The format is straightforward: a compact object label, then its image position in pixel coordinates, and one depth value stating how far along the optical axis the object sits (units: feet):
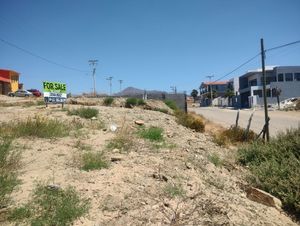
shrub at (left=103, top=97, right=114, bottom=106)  50.92
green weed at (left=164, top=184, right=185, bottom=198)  12.53
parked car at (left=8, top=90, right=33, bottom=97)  100.67
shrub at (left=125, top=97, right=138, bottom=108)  49.72
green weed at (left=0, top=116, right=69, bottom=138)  20.09
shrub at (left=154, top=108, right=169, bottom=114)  49.70
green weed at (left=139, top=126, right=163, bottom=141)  23.04
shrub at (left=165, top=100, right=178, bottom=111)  62.09
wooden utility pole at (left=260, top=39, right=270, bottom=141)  32.38
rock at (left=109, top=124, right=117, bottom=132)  24.96
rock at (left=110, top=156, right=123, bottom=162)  16.15
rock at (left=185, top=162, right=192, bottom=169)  16.79
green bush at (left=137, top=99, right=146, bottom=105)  51.13
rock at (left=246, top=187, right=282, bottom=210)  14.15
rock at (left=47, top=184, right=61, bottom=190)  11.76
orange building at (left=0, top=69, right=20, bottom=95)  121.30
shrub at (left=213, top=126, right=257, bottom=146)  33.07
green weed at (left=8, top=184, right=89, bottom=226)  10.04
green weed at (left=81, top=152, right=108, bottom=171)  14.65
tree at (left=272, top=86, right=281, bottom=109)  125.70
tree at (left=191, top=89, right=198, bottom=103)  283.05
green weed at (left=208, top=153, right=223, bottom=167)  20.10
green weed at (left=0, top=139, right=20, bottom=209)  11.08
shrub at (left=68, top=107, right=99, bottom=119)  30.33
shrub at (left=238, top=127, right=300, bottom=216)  14.48
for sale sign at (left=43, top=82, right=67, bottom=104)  36.04
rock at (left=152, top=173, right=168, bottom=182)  14.12
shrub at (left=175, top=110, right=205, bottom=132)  38.25
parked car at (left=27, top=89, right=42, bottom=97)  114.70
